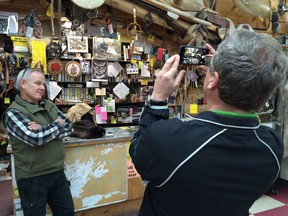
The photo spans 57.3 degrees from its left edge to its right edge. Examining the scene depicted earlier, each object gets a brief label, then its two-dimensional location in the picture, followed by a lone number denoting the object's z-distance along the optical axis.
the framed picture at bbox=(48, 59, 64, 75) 3.70
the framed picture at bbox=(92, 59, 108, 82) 4.09
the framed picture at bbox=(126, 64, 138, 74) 4.32
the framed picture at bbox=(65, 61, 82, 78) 3.83
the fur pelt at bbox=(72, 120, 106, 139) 2.32
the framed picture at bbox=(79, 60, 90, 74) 3.98
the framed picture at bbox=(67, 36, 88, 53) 3.82
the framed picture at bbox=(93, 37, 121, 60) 3.98
